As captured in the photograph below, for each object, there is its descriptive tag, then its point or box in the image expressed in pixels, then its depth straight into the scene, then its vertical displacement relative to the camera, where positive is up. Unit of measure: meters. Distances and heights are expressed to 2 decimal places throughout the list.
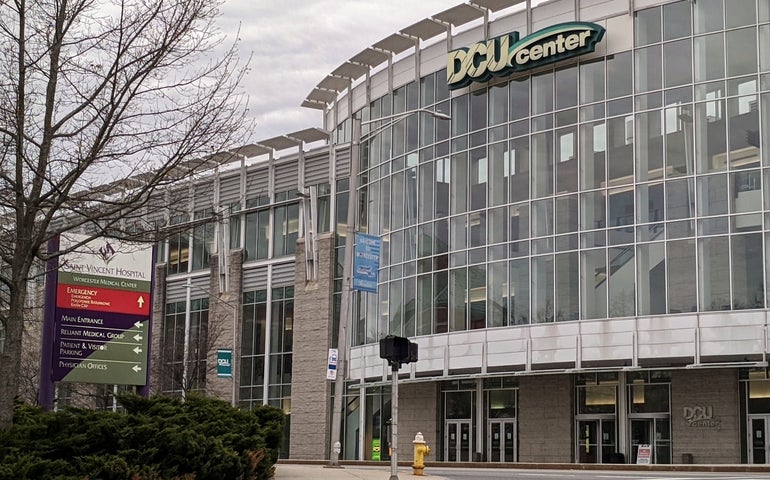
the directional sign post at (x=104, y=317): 20.52 +1.50
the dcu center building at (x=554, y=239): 37.78 +6.19
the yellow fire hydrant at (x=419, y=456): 22.45 -1.10
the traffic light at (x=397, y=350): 17.70 +0.82
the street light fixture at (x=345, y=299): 28.48 +2.75
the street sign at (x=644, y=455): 38.84 -1.71
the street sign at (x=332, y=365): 31.11 +1.00
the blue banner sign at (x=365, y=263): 29.75 +3.69
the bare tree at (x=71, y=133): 14.74 +3.62
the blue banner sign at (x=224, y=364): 45.34 +1.42
